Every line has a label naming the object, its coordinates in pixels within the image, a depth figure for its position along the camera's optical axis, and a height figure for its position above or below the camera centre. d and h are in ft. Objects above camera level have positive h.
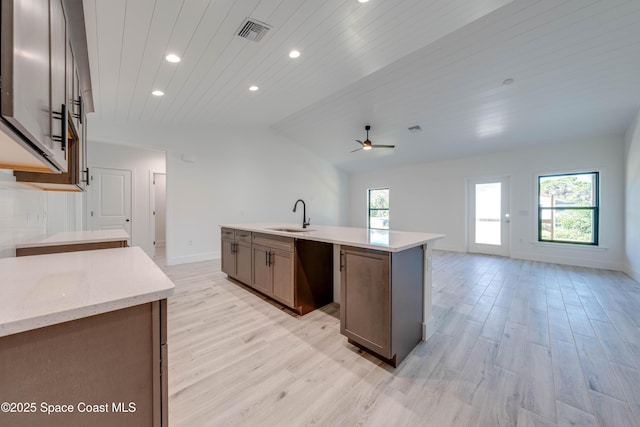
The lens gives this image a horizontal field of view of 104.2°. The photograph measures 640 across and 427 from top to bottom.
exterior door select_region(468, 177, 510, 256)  18.67 -0.29
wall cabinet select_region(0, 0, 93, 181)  1.93 +1.24
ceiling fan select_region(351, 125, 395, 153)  15.42 +4.15
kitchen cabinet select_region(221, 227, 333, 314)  8.24 -2.09
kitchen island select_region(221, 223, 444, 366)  5.74 -1.94
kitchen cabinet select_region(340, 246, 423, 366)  5.66 -2.16
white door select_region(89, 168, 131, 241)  17.03 +0.86
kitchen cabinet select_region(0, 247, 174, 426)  2.01 -1.28
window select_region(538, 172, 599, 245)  15.34 +0.29
